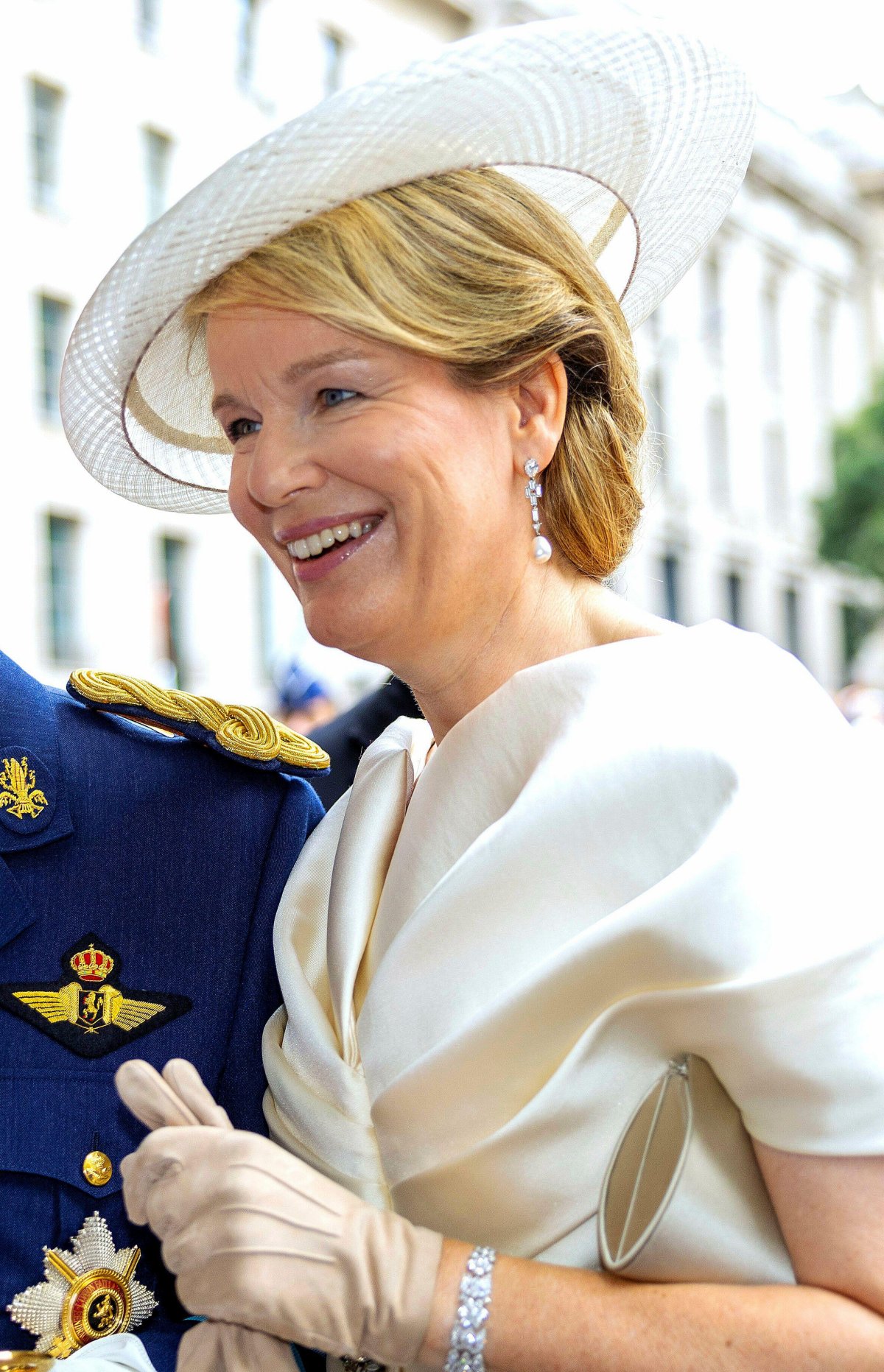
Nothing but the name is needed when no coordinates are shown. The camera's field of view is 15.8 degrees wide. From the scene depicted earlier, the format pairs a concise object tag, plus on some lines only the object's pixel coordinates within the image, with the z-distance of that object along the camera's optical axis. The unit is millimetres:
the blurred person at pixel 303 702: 6984
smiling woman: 1510
